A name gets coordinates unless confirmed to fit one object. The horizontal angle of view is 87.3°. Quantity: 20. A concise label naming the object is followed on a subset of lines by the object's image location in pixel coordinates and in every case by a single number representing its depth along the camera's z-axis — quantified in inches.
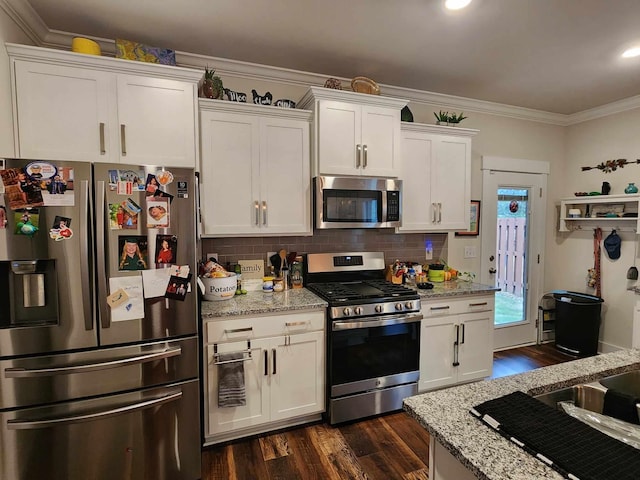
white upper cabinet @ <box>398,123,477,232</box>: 118.0
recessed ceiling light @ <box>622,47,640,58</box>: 98.1
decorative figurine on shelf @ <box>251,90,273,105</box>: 104.9
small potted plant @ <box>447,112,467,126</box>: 124.7
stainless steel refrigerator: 63.0
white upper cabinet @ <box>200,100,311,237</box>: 94.7
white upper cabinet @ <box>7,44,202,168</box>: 73.4
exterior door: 150.0
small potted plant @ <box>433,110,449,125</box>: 126.0
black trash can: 143.3
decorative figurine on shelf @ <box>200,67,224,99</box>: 95.5
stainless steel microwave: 104.1
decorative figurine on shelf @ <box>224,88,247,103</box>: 101.3
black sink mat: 29.3
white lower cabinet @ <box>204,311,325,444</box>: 85.5
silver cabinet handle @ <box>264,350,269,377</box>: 89.3
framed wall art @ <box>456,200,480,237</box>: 144.3
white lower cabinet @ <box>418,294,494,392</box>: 108.8
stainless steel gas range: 94.7
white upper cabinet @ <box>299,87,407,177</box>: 102.3
